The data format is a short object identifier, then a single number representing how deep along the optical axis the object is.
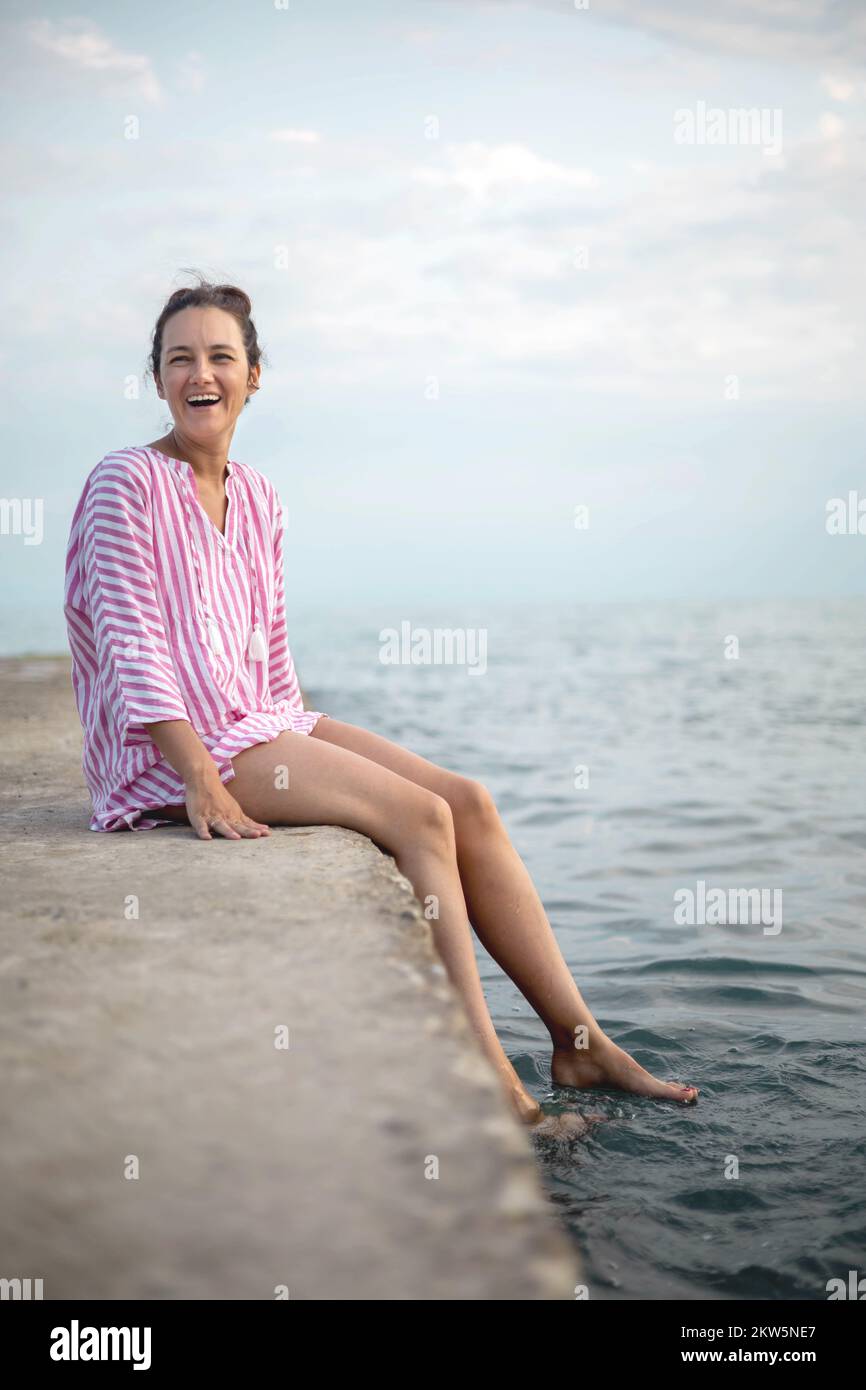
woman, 3.06
